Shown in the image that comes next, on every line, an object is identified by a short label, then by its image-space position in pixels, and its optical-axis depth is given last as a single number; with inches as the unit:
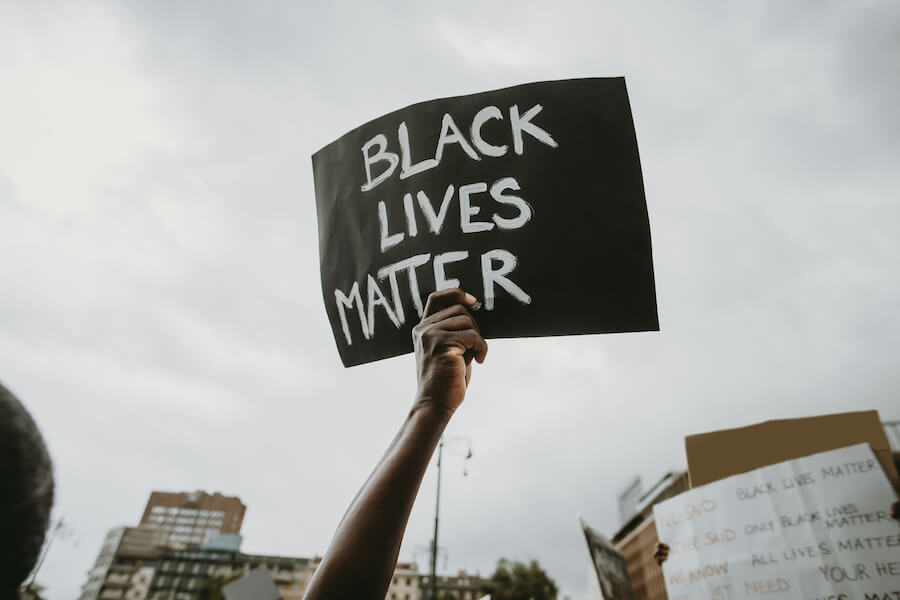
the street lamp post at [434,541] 628.7
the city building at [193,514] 4325.8
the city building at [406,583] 2994.6
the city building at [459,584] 3009.6
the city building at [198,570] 2888.8
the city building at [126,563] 2994.6
